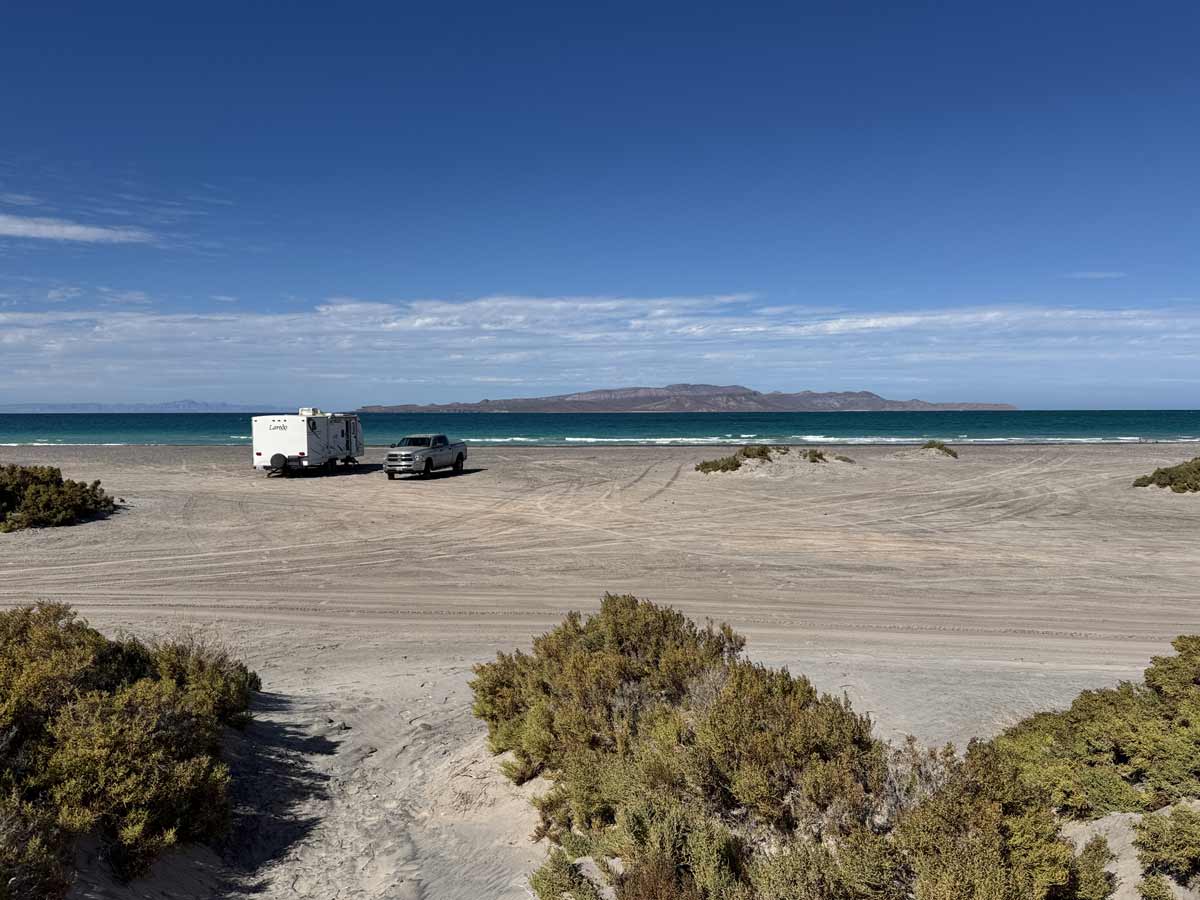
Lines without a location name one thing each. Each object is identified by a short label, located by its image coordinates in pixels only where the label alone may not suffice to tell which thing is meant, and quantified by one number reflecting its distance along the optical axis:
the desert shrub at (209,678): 6.90
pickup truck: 30.55
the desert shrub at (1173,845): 3.83
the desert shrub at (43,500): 19.23
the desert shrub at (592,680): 6.04
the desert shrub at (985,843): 3.53
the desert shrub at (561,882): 4.30
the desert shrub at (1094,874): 3.76
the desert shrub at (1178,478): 25.25
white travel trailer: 30.83
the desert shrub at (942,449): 41.28
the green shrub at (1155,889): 3.79
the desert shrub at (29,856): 3.89
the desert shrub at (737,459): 33.56
